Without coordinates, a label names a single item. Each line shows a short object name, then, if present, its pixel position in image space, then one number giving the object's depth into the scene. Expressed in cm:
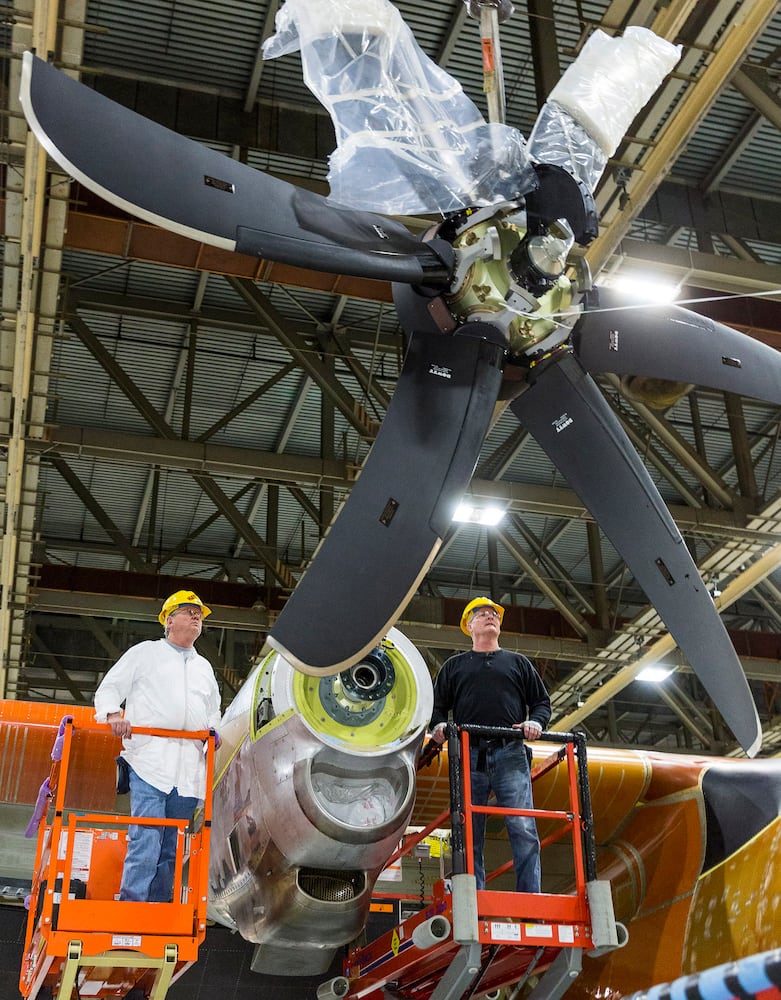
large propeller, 476
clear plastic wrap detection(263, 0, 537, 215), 525
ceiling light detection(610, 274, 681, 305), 1196
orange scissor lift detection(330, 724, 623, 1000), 593
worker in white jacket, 618
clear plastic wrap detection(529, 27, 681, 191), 587
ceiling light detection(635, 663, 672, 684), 2050
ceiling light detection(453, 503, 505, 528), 1628
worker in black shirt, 657
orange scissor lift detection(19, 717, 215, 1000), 573
